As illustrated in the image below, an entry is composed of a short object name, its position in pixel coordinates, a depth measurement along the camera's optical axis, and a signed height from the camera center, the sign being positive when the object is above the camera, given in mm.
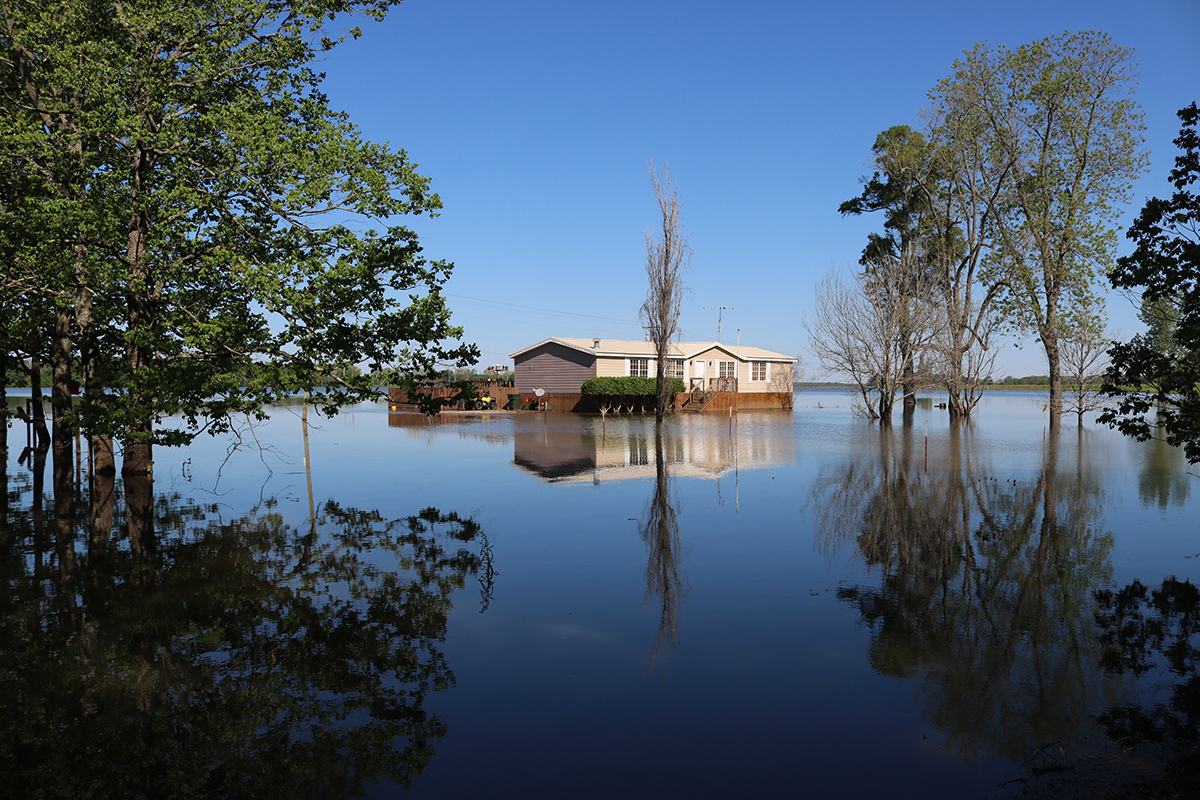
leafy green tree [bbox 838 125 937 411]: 46141 +12272
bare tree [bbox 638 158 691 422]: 45156 +6106
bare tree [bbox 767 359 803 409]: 64312 +915
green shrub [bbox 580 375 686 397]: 51812 +754
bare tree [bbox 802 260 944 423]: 41500 +3247
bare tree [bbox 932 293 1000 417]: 43562 +2356
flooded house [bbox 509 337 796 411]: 54500 +2040
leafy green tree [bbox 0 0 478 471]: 11281 +2831
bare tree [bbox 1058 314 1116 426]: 40781 +1939
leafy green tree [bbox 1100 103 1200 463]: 10445 +1352
